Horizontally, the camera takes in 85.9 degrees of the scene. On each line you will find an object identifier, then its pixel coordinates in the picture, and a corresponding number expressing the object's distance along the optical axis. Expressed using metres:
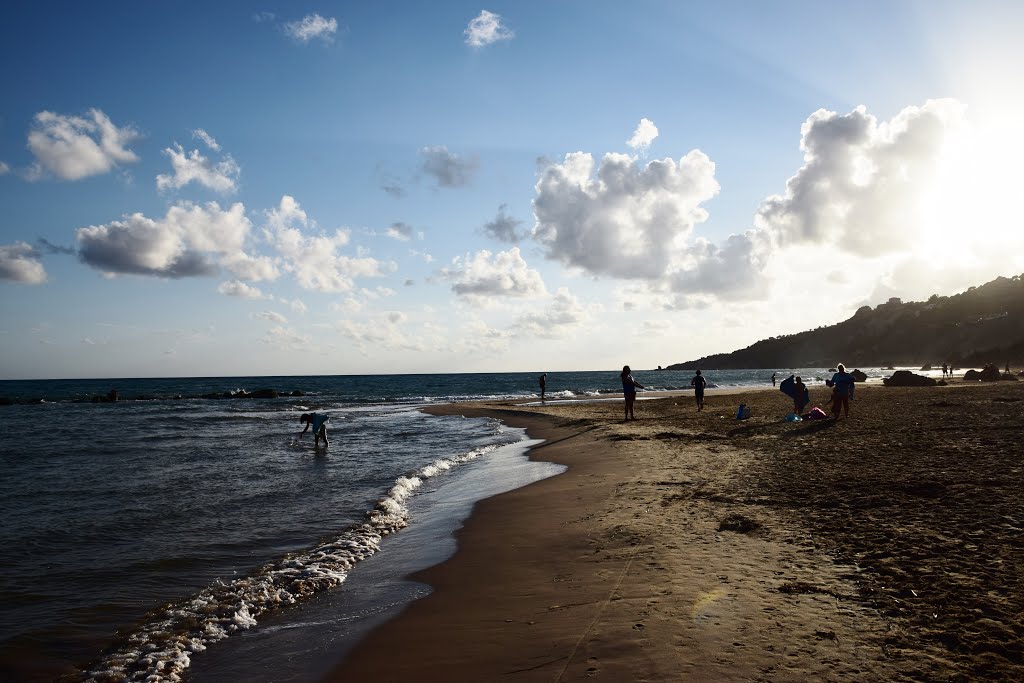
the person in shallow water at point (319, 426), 21.59
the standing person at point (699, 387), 28.31
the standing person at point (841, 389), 19.45
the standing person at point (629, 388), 23.80
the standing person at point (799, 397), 21.64
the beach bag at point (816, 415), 20.00
